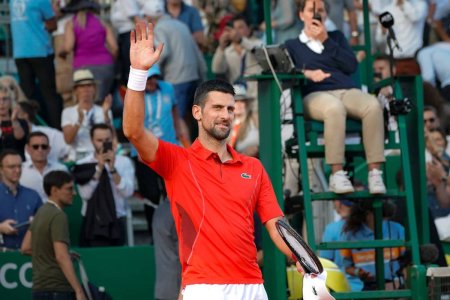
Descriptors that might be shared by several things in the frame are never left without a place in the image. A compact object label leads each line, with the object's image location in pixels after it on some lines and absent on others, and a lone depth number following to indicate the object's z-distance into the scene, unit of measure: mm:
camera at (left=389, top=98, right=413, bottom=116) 11727
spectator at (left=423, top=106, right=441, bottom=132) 16172
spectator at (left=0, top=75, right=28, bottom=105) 15492
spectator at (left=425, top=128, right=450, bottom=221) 14453
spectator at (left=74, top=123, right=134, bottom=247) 13930
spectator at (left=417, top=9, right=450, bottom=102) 18188
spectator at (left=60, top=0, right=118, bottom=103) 16688
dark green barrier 13203
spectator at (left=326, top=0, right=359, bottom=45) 17859
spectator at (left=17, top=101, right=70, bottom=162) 15062
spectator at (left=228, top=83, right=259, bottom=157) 15570
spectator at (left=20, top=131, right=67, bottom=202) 14273
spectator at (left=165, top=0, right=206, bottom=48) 17891
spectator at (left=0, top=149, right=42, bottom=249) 13430
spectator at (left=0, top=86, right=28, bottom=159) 15070
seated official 11461
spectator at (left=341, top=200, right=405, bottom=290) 12445
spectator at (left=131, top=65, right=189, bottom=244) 15195
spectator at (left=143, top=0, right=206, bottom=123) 16906
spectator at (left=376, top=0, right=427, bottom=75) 18391
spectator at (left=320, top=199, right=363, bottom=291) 12430
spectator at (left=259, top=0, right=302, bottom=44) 17375
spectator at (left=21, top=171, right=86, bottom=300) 11836
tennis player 8211
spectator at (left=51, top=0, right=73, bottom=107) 16703
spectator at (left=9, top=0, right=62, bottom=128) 16781
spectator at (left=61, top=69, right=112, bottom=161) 15289
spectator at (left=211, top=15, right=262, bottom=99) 17875
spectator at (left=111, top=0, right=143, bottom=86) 17234
